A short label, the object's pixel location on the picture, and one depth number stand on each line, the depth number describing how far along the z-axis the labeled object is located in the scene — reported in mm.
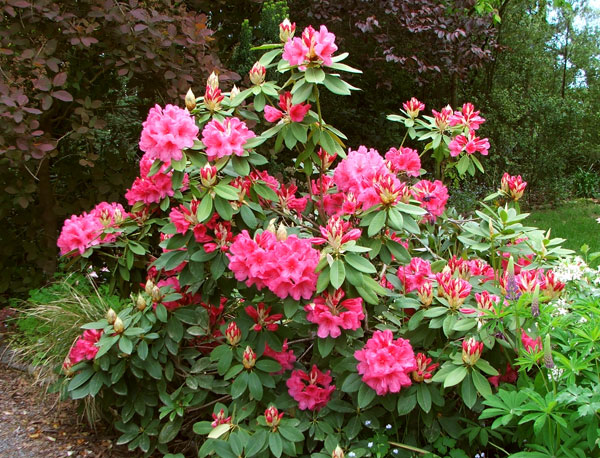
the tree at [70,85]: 3035
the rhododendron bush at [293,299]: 1859
